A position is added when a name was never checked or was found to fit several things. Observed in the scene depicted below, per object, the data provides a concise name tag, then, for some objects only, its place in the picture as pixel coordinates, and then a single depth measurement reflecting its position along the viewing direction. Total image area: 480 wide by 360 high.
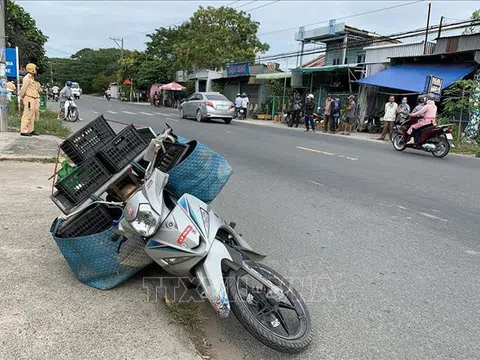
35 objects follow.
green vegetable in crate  3.52
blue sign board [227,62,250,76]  31.38
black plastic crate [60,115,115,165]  3.46
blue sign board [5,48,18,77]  12.51
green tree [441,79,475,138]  15.32
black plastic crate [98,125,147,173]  3.31
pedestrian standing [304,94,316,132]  19.19
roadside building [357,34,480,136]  15.54
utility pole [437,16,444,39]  17.31
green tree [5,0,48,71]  23.47
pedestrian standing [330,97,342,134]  18.45
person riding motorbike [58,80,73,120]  16.81
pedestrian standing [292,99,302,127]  21.72
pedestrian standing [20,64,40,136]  10.04
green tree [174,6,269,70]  40.12
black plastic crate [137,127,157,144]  3.69
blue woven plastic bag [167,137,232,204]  3.08
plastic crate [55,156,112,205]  3.30
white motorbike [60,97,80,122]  16.81
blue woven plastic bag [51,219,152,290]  2.83
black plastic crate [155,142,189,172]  3.19
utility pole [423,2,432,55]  18.02
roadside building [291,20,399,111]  22.33
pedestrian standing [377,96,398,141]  15.96
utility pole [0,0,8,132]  10.44
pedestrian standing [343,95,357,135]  19.43
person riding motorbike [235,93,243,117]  26.44
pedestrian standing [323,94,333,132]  18.66
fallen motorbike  2.36
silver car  20.22
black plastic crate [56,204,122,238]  3.02
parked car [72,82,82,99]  45.73
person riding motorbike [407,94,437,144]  11.34
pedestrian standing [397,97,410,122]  15.28
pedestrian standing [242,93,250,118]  26.50
